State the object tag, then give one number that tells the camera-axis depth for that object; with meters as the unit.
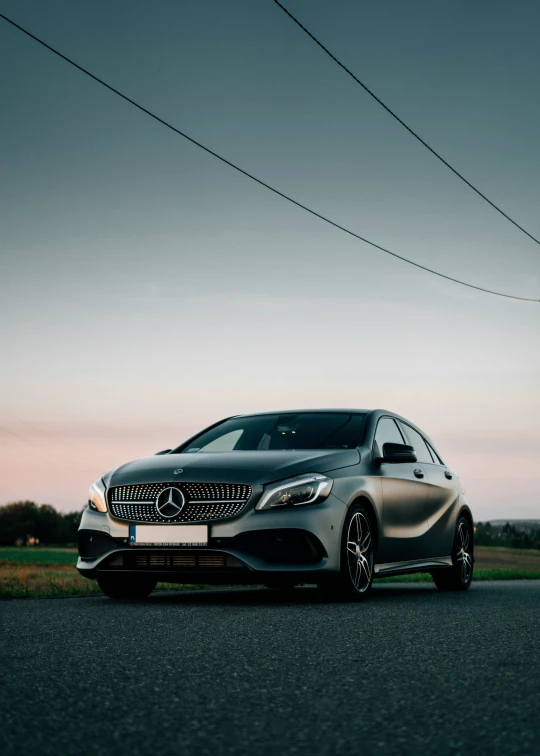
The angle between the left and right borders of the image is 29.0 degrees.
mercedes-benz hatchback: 7.65
